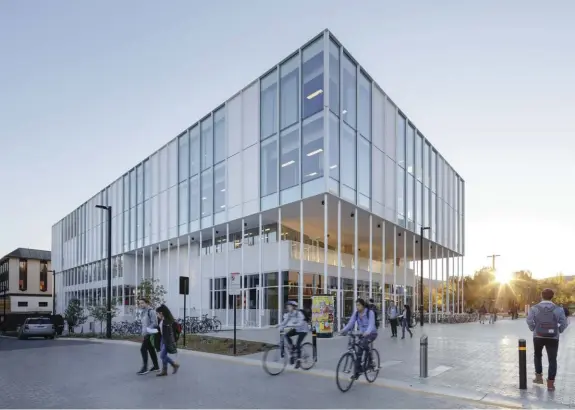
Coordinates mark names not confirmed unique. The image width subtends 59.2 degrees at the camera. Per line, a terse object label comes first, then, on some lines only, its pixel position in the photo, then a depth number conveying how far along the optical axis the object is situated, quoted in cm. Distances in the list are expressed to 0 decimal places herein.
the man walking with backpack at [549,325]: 989
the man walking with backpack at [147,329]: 1198
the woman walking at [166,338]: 1160
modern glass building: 2712
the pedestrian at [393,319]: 2228
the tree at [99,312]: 3394
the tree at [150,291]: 3466
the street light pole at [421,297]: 3379
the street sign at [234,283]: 1623
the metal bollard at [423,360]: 1112
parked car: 2980
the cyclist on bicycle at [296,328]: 1215
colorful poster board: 2122
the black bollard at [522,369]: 988
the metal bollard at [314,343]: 1274
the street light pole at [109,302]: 2636
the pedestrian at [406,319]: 2196
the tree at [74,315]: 4166
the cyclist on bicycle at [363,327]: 1011
